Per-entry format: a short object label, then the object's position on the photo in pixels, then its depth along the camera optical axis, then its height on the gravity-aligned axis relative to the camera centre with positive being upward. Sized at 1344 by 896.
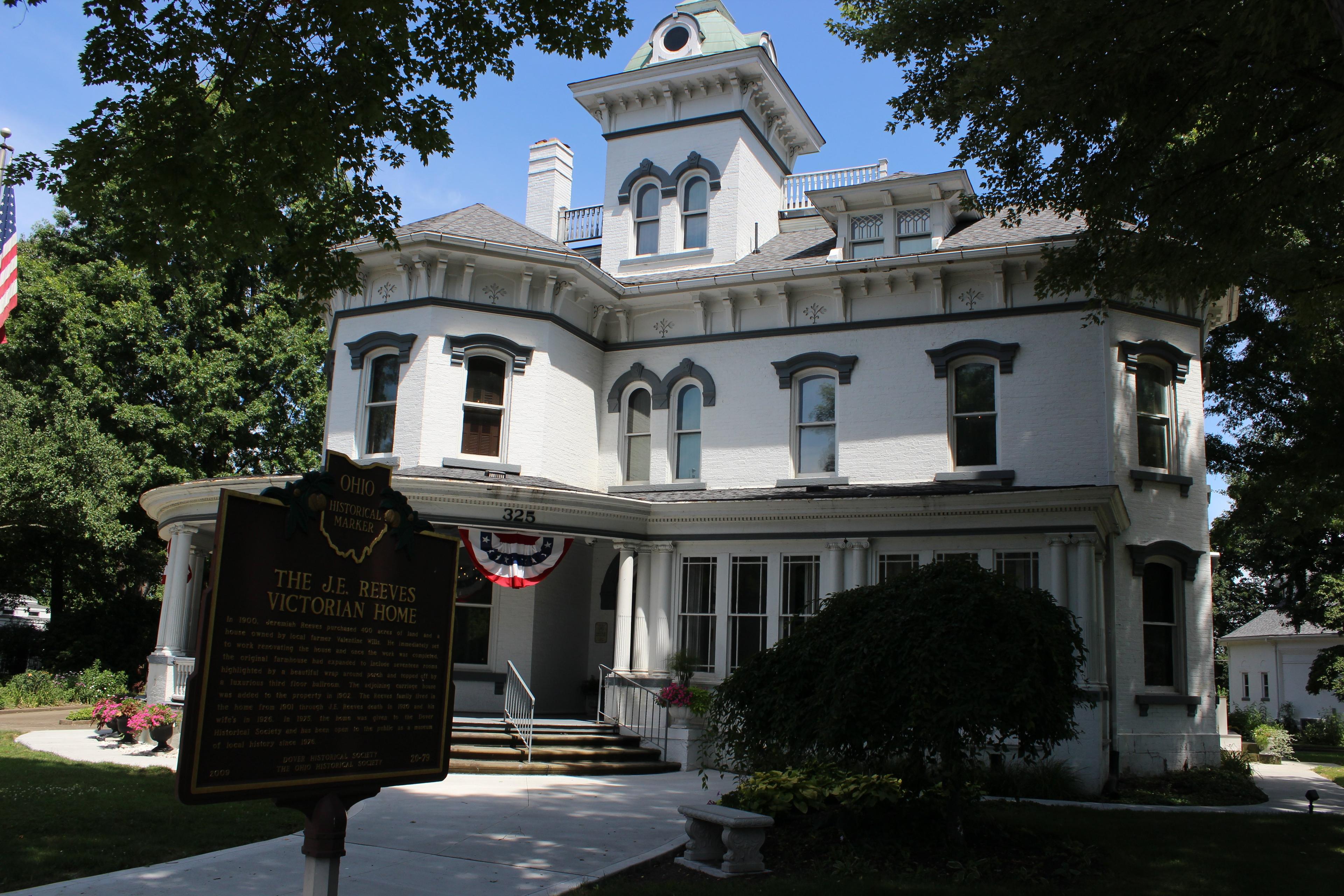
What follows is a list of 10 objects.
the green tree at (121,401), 25.84 +5.72
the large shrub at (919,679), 8.86 -0.30
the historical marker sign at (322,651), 4.84 -0.16
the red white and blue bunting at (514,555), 16.69 +1.18
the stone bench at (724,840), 8.57 -1.70
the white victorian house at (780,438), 16.86 +3.57
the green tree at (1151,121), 9.07 +5.21
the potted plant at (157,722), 16.22 -1.69
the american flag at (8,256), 20.55 +6.93
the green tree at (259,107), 9.23 +4.73
